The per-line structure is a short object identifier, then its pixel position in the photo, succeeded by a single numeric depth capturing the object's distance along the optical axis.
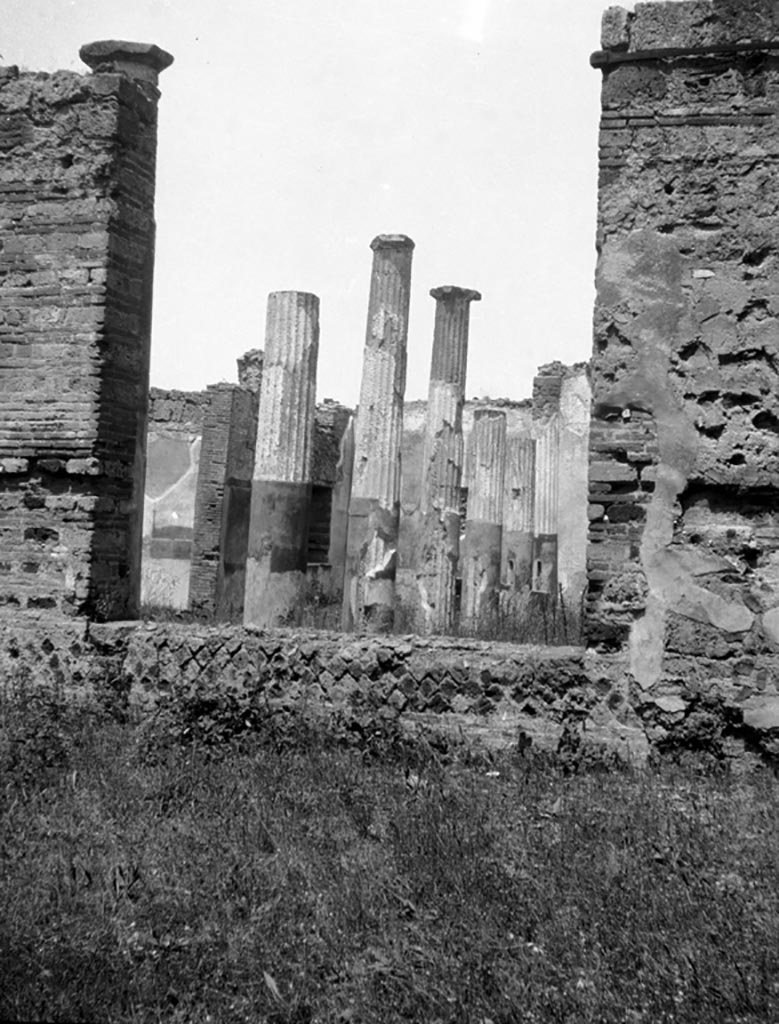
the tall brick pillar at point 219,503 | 15.25
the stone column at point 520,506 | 18.19
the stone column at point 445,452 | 13.63
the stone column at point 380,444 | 12.05
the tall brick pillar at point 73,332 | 6.72
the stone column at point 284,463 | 10.71
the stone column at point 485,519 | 15.76
